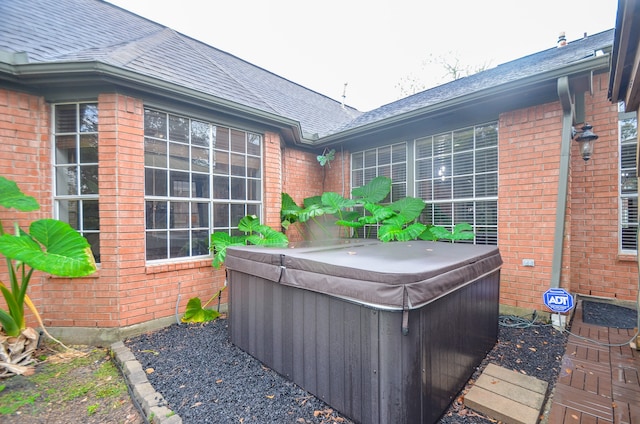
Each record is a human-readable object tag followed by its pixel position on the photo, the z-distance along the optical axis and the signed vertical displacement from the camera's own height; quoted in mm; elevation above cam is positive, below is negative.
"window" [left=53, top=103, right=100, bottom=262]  3354 +495
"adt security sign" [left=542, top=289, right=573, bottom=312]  3237 -1084
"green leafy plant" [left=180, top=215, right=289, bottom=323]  3742 -478
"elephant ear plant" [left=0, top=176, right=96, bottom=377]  2379 -451
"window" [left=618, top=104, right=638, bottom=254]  4145 +357
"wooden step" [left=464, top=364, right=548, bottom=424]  1956 -1446
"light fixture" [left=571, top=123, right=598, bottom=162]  3717 +919
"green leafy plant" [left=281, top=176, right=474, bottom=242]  4379 -98
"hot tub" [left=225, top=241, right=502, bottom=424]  1692 -861
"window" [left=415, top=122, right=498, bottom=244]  4258 +494
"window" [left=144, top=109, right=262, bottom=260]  3643 +413
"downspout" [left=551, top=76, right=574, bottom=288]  3506 +163
